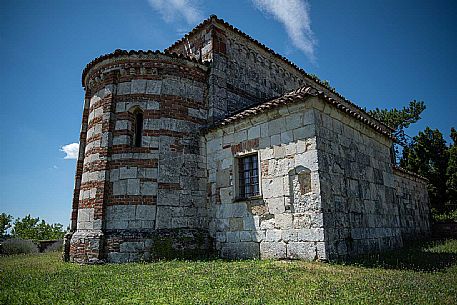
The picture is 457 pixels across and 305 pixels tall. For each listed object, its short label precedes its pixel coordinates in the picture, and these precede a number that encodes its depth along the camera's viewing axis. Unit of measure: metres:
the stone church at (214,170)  7.32
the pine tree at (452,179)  17.75
